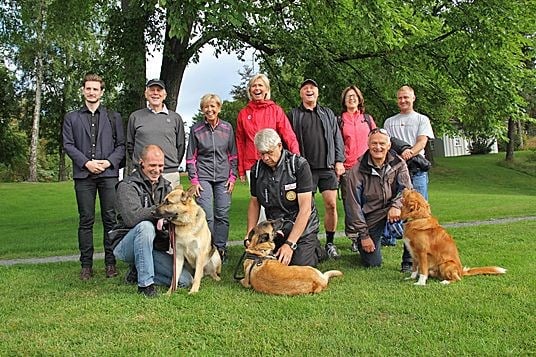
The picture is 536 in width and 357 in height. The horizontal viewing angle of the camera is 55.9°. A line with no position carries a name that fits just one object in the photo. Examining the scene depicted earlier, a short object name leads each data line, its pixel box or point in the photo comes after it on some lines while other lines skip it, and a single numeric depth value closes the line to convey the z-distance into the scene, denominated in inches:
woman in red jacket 256.7
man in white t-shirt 257.8
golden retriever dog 201.6
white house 1828.2
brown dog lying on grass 193.8
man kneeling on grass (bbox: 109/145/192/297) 202.1
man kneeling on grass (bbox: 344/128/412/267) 228.5
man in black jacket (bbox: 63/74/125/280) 231.5
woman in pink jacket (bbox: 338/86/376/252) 274.5
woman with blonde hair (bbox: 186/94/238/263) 251.4
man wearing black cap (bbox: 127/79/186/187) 239.3
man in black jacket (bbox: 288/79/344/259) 261.9
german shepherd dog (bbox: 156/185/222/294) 204.4
